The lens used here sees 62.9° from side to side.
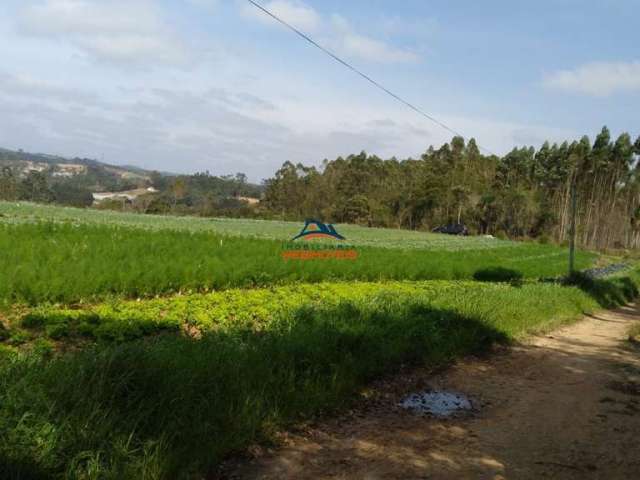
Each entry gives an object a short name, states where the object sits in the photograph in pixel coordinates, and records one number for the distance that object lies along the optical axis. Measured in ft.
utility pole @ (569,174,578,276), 57.31
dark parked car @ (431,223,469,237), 197.26
